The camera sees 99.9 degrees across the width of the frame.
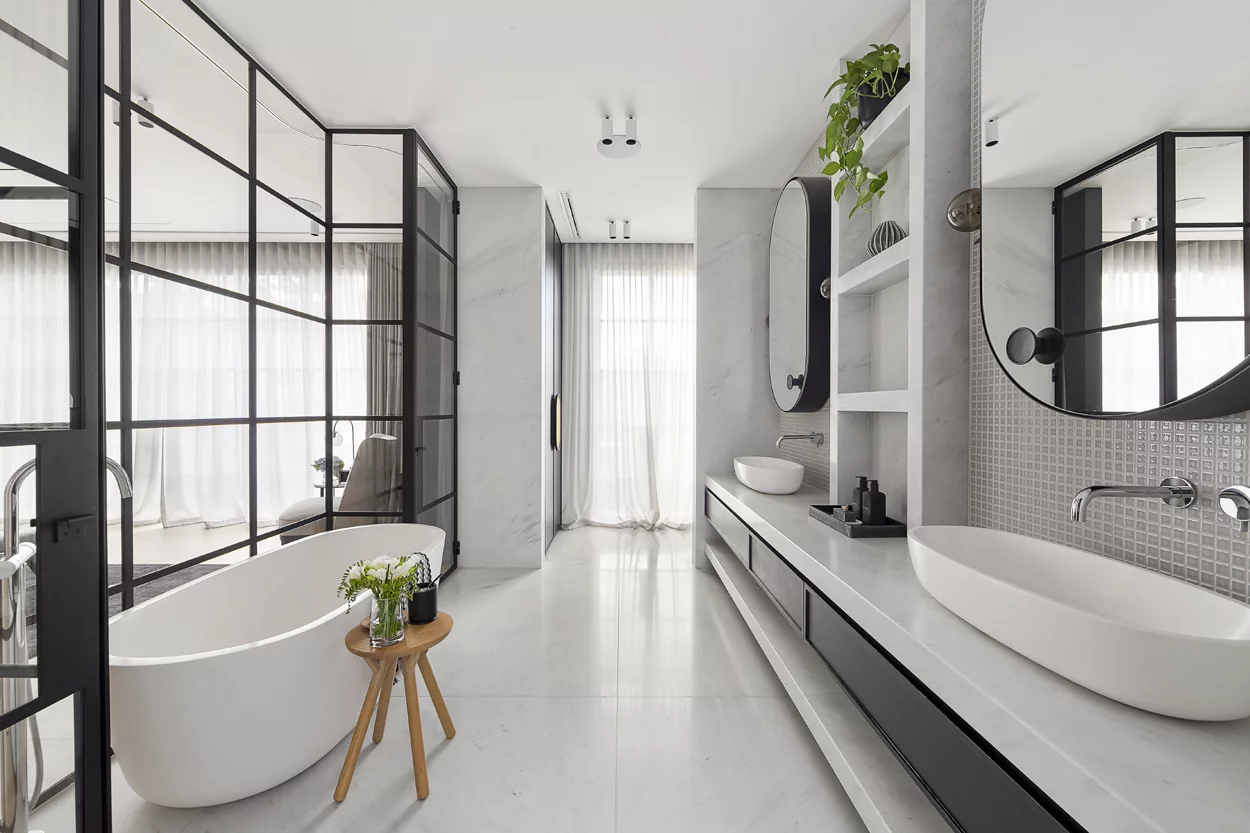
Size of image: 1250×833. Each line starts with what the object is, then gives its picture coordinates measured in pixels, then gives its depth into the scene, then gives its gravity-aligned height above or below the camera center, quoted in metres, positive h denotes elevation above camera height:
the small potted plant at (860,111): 1.80 +1.11
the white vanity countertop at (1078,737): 0.56 -0.41
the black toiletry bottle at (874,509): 1.72 -0.32
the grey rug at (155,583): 1.61 -0.59
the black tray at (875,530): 1.67 -0.38
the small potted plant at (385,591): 1.53 -0.53
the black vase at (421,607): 1.65 -0.62
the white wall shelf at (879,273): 1.69 +0.50
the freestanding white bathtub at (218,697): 1.27 -0.76
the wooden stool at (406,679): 1.46 -0.80
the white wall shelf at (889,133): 1.69 +0.97
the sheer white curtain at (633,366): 4.66 +0.40
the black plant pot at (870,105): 1.87 +1.11
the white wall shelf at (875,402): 1.70 +0.04
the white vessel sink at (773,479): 2.50 -0.33
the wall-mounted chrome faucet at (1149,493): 0.93 -0.14
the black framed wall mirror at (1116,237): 0.83 +0.34
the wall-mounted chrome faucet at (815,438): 2.71 -0.13
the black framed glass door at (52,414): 0.95 -0.01
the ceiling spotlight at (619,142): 2.63 +1.39
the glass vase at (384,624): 1.53 -0.62
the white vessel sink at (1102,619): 0.64 -0.32
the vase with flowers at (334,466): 2.69 -0.29
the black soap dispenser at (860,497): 1.77 -0.29
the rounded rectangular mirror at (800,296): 2.56 +0.63
